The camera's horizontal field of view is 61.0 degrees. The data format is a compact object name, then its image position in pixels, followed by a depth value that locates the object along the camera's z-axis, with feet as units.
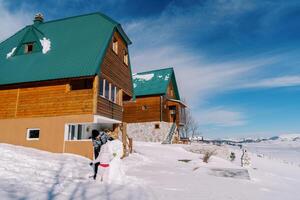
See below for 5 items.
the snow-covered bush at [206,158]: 60.13
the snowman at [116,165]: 26.20
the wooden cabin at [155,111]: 101.45
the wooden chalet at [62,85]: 46.21
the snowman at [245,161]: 69.84
